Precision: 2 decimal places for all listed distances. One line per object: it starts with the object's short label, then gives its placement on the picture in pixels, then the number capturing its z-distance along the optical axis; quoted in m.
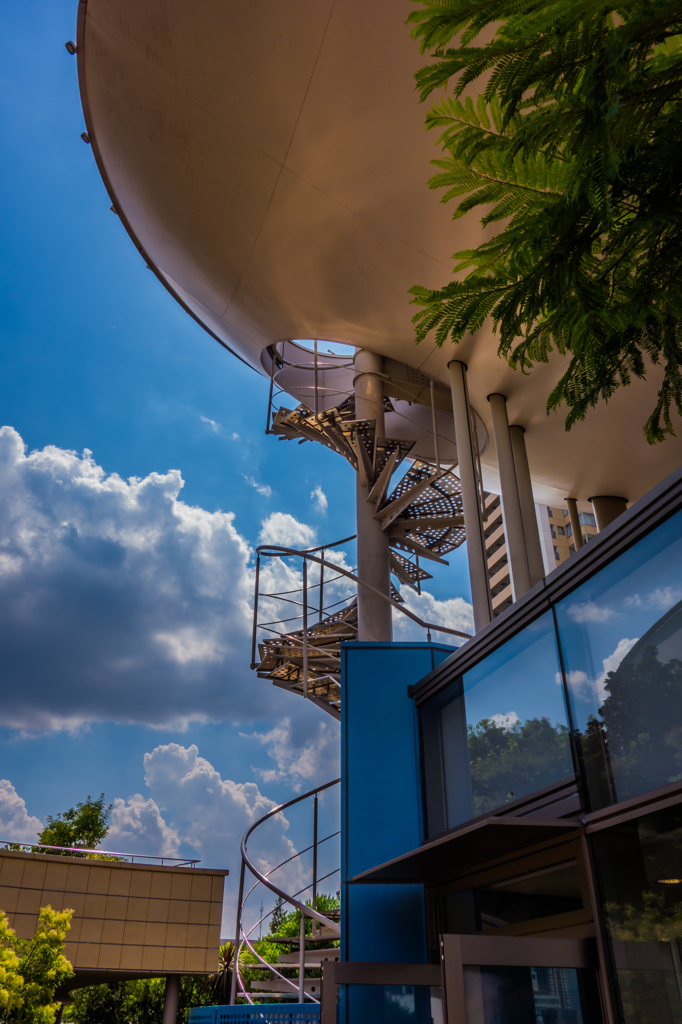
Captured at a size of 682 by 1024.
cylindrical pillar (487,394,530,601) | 9.66
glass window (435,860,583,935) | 4.37
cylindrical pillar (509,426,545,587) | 9.89
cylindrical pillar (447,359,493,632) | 8.34
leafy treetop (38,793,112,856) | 24.61
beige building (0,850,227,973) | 14.51
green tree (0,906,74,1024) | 10.34
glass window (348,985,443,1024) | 5.70
